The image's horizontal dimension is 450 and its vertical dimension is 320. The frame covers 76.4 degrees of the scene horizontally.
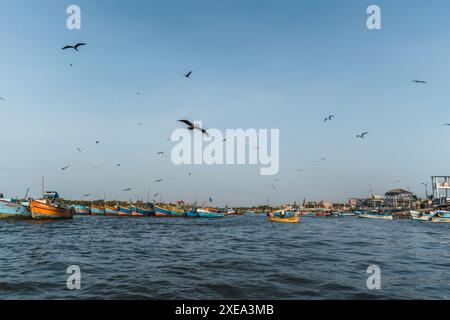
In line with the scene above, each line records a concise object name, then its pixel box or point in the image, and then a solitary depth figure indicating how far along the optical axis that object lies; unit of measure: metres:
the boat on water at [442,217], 61.49
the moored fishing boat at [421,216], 68.28
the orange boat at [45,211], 45.53
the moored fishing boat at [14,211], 47.72
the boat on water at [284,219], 58.66
